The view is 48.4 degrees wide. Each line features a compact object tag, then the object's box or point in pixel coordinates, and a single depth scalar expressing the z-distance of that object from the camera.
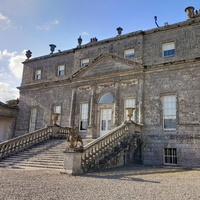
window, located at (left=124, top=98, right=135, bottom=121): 16.62
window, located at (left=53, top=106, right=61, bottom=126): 20.19
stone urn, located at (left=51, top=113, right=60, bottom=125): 17.53
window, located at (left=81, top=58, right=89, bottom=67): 20.24
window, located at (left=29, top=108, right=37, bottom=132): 21.64
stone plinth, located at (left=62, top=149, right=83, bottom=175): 9.80
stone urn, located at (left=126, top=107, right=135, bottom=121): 14.95
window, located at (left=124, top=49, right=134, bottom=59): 17.91
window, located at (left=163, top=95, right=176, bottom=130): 15.15
